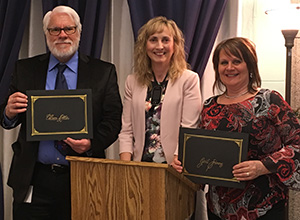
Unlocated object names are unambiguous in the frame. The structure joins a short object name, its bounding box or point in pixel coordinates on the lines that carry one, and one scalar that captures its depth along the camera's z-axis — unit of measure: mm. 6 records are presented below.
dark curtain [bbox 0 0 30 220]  3711
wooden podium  2033
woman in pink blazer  2750
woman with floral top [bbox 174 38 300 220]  2246
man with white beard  2645
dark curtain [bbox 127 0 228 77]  3428
